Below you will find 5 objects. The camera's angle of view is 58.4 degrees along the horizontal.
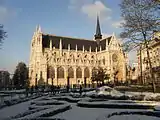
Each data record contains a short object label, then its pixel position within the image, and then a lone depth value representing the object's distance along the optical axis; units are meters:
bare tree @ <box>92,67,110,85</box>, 45.13
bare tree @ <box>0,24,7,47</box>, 14.59
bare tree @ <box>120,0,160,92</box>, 15.08
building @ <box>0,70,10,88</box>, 64.45
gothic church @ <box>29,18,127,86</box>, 57.97
